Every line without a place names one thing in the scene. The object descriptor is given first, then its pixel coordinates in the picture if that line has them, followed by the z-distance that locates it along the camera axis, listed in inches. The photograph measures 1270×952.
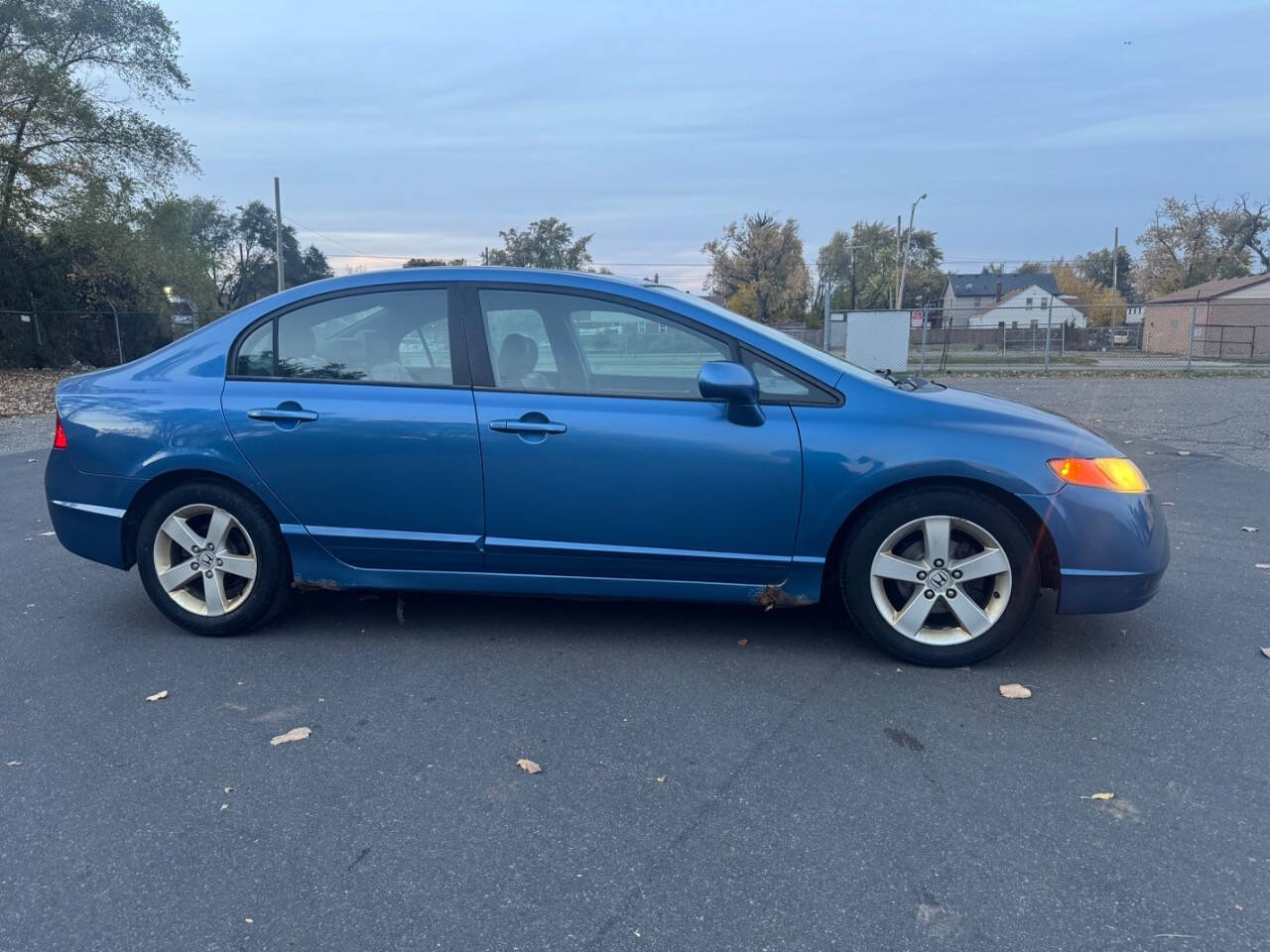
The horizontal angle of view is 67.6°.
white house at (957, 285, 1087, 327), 2773.1
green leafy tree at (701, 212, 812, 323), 2011.6
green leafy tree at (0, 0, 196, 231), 1003.9
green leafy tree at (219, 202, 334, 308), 2967.5
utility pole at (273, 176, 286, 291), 1304.1
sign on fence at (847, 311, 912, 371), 918.4
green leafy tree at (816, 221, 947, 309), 2999.5
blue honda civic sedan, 148.7
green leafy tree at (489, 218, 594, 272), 2309.3
